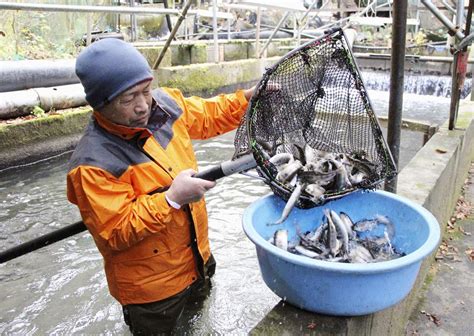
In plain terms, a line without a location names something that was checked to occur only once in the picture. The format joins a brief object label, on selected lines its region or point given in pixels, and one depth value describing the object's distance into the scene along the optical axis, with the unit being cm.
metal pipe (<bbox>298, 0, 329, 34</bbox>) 1173
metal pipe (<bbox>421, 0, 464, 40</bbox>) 415
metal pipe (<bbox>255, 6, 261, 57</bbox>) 1139
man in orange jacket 203
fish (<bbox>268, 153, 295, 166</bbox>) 248
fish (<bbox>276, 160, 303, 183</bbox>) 241
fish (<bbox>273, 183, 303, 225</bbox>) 234
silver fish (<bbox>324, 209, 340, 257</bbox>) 226
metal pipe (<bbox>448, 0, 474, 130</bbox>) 571
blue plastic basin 183
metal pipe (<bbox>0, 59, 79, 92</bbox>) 725
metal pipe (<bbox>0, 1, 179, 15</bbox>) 597
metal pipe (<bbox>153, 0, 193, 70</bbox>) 816
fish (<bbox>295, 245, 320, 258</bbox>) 219
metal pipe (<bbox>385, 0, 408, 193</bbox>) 279
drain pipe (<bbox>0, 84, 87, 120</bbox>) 691
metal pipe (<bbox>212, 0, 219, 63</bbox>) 974
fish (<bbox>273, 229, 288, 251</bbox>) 221
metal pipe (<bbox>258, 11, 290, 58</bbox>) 1107
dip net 238
